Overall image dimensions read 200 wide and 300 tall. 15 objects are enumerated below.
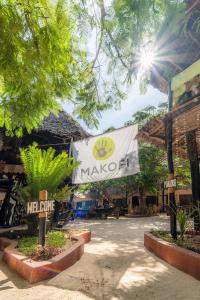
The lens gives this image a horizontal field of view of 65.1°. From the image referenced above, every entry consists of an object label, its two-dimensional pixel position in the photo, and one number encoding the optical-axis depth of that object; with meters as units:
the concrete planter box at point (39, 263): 2.58
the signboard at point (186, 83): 4.18
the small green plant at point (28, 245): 3.31
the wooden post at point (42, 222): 3.23
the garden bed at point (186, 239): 3.36
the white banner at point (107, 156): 4.82
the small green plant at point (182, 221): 3.89
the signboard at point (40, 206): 3.12
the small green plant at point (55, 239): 3.75
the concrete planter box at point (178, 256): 2.80
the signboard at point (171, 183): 4.01
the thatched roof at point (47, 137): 7.63
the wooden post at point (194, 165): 4.35
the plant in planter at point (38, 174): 4.57
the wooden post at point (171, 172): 4.00
